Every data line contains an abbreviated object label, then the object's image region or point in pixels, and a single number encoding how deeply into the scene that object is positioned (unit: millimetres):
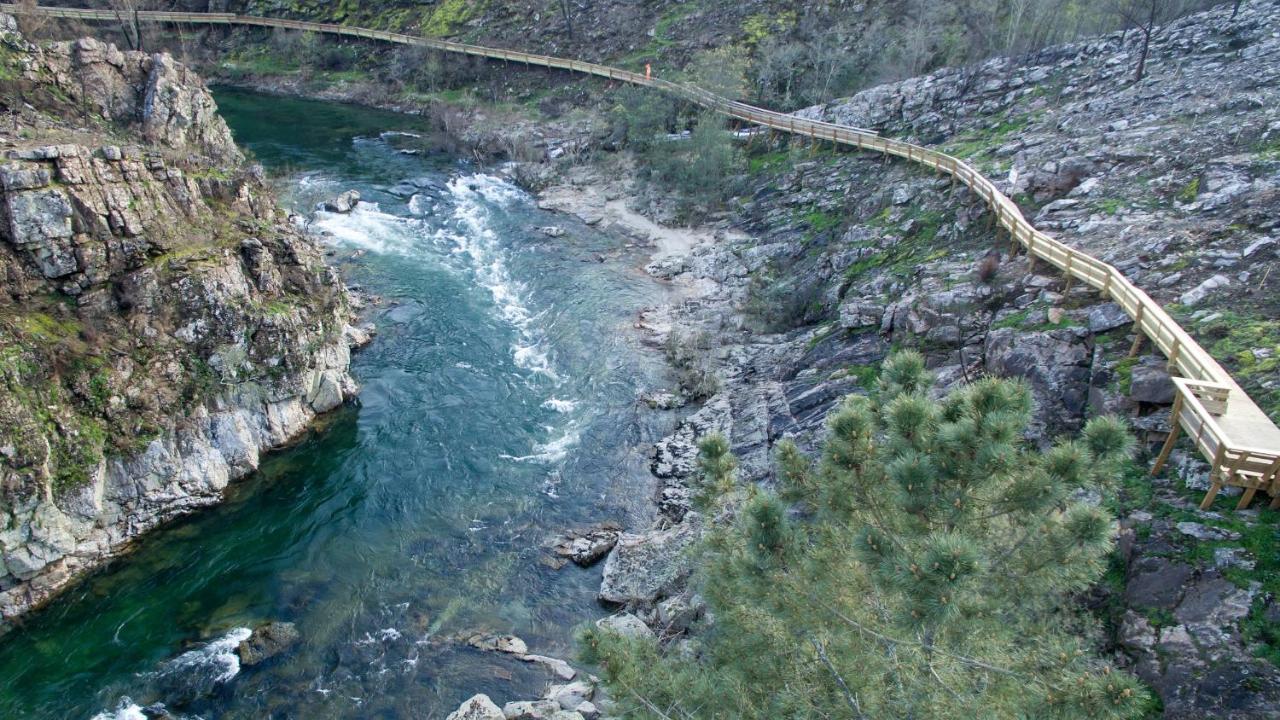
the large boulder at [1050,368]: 16219
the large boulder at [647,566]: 19328
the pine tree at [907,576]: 8203
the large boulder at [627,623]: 17391
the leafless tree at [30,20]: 31103
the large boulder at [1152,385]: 14312
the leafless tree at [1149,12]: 37844
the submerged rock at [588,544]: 21094
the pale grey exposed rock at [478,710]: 15805
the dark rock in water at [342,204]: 43750
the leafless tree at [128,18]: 56959
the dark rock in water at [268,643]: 17406
